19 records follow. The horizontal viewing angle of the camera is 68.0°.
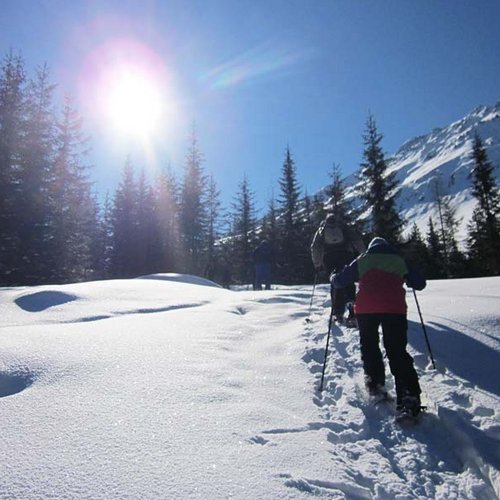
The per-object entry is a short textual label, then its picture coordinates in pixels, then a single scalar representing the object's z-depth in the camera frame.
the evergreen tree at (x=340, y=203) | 28.42
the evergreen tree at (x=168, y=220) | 31.28
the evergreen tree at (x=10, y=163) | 16.39
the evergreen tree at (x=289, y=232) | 30.89
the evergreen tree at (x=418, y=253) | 25.64
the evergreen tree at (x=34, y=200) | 16.97
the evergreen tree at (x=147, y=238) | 30.97
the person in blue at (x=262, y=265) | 16.41
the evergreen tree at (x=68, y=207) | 18.44
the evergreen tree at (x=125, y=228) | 31.12
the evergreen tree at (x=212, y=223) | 35.99
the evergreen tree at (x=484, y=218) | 24.97
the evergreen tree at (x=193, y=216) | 33.25
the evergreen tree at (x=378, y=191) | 25.69
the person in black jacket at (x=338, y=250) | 6.91
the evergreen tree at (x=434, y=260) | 30.73
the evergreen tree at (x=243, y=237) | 34.19
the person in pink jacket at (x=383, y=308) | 3.78
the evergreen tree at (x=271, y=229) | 34.79
